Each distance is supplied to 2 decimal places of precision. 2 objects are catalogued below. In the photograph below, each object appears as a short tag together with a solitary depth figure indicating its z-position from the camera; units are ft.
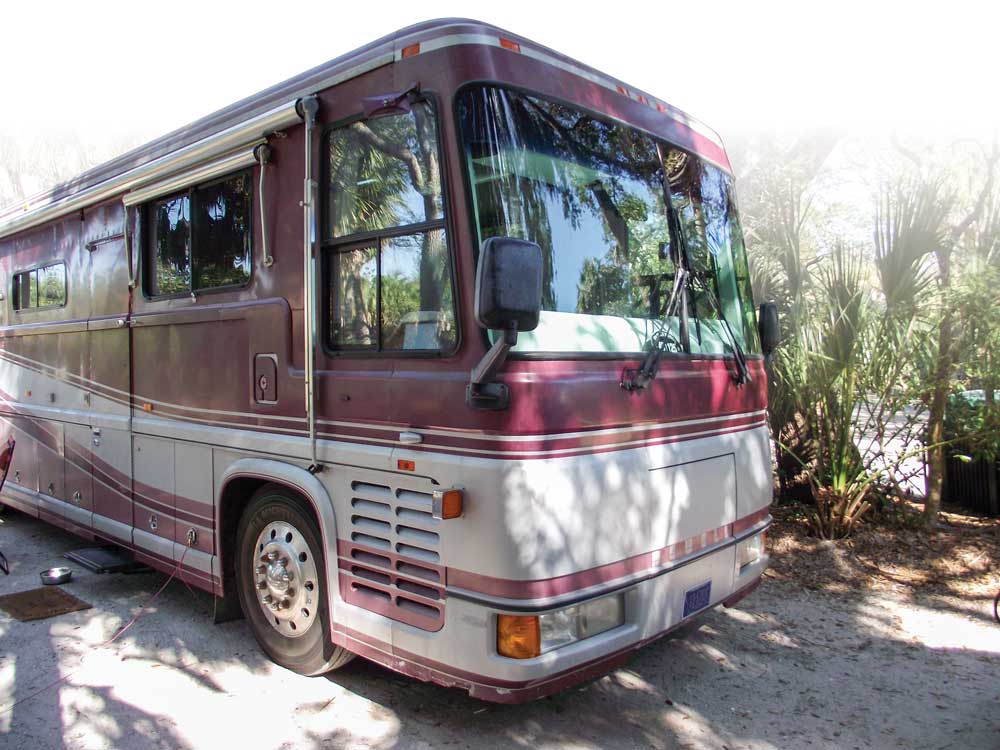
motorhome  10.36
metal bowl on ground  18.92
